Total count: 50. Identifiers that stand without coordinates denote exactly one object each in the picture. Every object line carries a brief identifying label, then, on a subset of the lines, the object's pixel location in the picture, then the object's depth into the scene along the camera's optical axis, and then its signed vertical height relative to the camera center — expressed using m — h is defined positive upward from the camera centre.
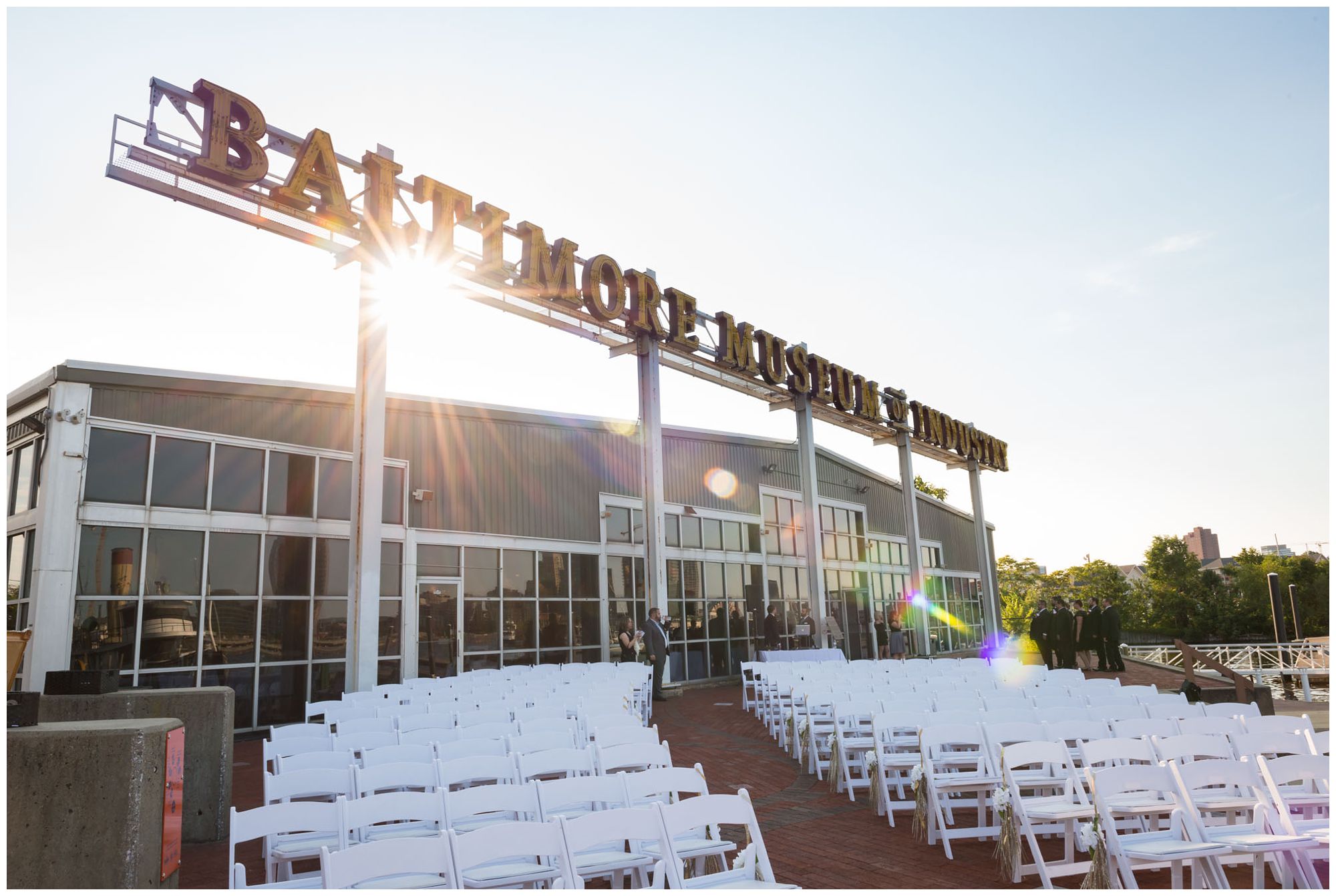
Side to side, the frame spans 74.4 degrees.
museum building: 11.22 +1.41
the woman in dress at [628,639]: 15.88 -0.37
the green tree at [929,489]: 61.44 +8.53
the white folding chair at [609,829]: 3.66 -0.87
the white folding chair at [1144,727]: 6.16 -0.87
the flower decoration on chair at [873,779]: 6.78 -1.28
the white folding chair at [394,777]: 4.98 -0.85
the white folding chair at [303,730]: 6.70 -0.77
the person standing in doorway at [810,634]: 20.06 -0.47
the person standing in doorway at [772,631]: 19.78 -0.37
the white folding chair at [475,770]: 5.07 -0.84
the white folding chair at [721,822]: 3.86 -0.92
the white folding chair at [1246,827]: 4.27 -1.16
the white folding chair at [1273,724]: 6.10 -0.86
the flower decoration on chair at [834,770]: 7.71 -1.36
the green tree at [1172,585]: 52.59 +1.04
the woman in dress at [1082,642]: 17.84 -0.76
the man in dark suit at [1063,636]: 17.86 -0.61
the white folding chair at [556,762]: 5.21 -0.85
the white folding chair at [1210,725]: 6.12 -0.86
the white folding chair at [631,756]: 5.43 -0.85
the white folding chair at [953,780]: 5.68 -1.14
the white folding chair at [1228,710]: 7.29 -0.93
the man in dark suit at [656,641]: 14.77 -0.38
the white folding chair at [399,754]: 5.67 -0.83
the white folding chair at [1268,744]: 5.48 -0.89
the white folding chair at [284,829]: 3.99 -0.91
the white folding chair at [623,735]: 6.16 -0.81
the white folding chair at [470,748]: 5.68 -0.80
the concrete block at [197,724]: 6.81 -0.74
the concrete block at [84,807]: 4.12 -0.81
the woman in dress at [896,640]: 20.70 -0.69
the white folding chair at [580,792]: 4.41 -0.86
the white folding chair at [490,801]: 4.24 -0.86
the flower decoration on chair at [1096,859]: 4.36 -1.25
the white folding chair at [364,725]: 7.02 -0.78
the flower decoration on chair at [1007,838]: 5.03 -1.32
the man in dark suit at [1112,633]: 17.41 -0.57
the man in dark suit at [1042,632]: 18.36 -0.54
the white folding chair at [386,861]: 3.28 -0.89
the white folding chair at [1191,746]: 5.30 -0.86
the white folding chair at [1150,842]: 4.24 -1.18
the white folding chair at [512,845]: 3.49 -0.89
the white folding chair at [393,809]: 4.18 -0.87
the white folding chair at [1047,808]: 4.77 -1.14
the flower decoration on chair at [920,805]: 5.98 -1.31
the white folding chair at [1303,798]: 4.45 -1.12
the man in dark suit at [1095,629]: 17.61 -0.49
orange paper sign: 4.45 -0.84
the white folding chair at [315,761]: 5.51 -0.82
